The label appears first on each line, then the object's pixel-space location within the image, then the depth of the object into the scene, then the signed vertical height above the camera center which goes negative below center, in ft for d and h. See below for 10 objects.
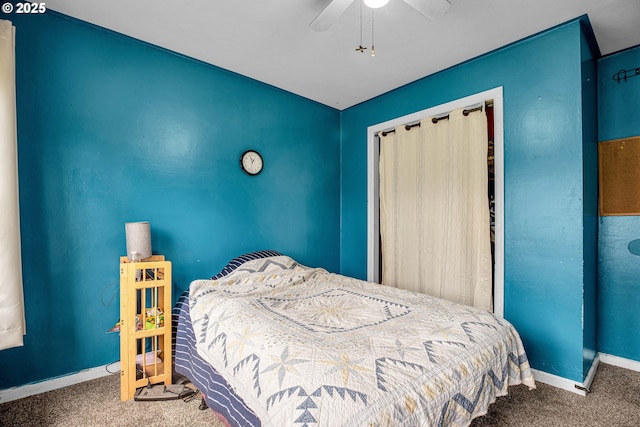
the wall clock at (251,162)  9.93 +1.66
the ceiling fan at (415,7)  5.38 +3.68
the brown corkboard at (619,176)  7.97 +0.80
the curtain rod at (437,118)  8.98 +2.92
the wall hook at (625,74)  8.09 +3.57
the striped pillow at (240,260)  8.73 -1.45
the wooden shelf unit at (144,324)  6.47 -2.48
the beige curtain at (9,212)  5.40 +0.07
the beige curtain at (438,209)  8.67 -0.02
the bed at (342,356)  3.61 -2.15
